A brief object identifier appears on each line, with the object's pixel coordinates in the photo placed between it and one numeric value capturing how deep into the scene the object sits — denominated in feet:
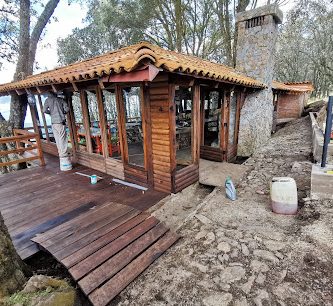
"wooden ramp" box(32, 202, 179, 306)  8.03
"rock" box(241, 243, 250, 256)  9.18
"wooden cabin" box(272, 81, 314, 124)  47.65
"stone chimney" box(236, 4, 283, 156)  24.52
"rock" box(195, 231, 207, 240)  10.51
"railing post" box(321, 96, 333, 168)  11.62
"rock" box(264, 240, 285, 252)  9.23
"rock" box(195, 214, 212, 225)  11.64
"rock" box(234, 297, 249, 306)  7.03
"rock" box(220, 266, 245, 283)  8.03
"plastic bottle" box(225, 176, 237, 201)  14.20
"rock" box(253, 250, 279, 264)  8.67
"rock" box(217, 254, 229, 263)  8.96
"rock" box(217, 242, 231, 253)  9.45
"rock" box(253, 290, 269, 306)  7.01
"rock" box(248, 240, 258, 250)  9.46
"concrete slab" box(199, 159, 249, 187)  17.69
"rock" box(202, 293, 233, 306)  7.13
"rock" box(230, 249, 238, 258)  9.13
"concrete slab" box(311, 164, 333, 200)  12.12
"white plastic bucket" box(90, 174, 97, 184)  17.63
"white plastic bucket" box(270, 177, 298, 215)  11.57
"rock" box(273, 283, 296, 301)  7.13
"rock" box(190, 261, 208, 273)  8.55
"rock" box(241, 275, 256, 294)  7.51
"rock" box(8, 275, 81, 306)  6.56
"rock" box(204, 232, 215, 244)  10.09
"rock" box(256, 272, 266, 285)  7.78
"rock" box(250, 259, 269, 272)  8.30
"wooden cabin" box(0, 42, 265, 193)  12.46
